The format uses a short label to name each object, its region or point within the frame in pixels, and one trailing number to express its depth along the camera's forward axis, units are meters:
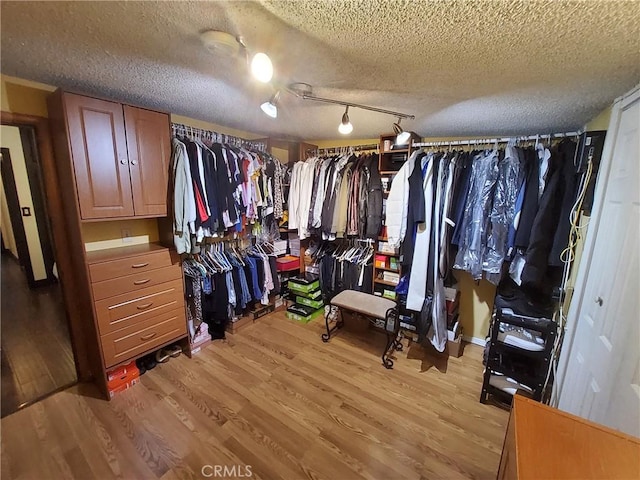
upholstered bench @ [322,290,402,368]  2.25
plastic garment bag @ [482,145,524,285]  1.91
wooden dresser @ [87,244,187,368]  1.80
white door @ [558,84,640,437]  1.09
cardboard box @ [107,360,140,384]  1.90
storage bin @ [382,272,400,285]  2.68
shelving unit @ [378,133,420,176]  2.49
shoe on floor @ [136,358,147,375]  2.14
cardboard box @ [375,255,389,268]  2.72
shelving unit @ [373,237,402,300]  2.67
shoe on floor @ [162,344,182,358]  2.35
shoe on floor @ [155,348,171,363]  2.28
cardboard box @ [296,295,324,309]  3.09
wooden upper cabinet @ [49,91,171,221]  1.60
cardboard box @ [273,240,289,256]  3.12
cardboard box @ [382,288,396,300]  2.68
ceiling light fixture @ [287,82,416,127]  1.51
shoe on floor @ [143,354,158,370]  2.18
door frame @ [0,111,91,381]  1.67
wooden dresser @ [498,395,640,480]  0.67
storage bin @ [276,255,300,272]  3.12
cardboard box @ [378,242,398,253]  2.61
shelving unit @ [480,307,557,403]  1.73
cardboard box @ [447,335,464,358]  2.44
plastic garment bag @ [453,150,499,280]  1.99
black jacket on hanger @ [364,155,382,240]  2.55
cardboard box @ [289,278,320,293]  3.07
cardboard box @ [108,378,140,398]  1.89
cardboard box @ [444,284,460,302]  2.42
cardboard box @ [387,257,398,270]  2.67
